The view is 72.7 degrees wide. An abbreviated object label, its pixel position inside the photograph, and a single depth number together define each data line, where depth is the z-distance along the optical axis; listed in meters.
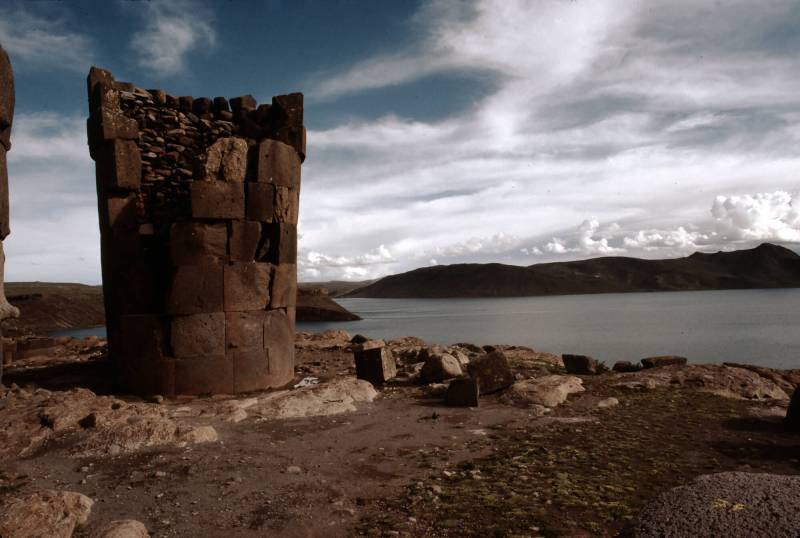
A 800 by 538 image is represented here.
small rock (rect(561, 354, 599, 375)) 11.75
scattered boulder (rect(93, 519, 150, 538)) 3.73
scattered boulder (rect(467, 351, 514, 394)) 9.12
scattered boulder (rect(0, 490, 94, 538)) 3.60
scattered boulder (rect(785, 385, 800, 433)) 6.89
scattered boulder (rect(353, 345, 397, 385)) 10.37
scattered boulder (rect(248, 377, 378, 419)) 7.79
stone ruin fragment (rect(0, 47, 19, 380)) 6.10
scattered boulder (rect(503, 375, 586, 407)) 8.32
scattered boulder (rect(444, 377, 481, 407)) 8.31
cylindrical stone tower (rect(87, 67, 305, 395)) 9.31
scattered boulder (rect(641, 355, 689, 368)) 12.60
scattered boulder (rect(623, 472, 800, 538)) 3.29
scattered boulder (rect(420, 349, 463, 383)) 10.11
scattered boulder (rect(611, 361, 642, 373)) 12.41
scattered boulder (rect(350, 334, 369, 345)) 16.87
